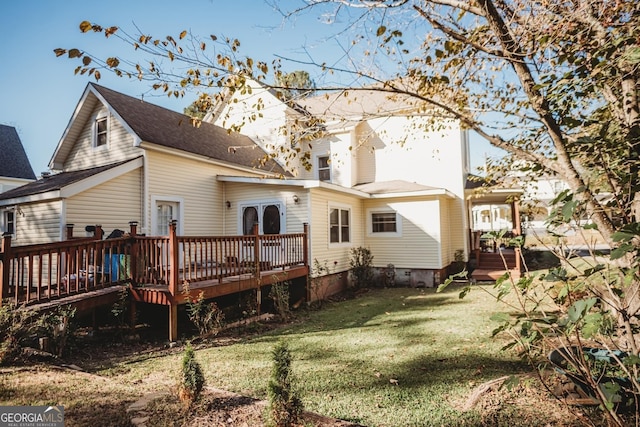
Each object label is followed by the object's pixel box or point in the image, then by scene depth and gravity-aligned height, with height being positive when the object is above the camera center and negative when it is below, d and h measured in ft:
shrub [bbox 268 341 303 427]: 9.46 -4.70
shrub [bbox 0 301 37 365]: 15.03 -4.17
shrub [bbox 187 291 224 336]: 21.29 -5.45
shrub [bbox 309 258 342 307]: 34.45 -5.02
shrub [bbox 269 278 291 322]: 27.20 -5.42
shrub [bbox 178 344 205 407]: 11.22 -4.89
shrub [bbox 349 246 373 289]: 42.25 -4.50
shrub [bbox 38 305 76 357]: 16.90 -4.57
